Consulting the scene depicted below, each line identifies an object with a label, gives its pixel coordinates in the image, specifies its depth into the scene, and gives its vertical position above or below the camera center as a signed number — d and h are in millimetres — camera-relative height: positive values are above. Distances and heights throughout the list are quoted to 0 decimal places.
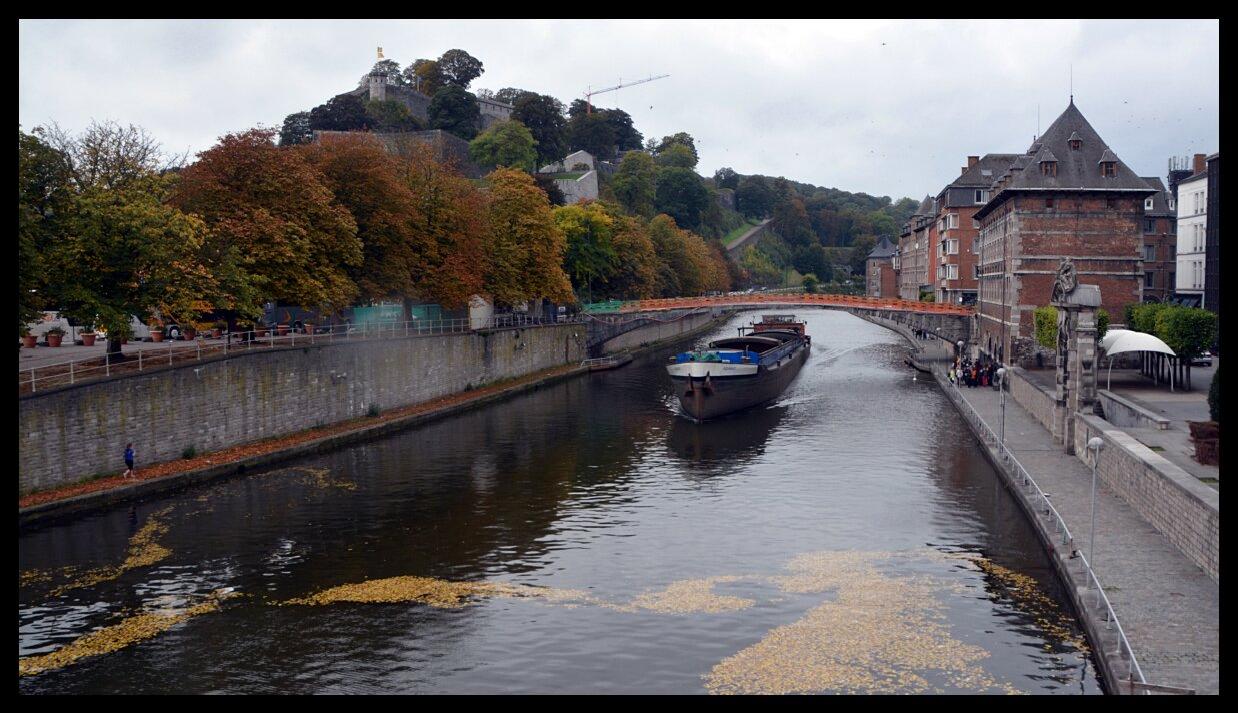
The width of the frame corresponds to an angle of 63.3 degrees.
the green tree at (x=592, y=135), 194000 +35413
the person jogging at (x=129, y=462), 35469 -4921
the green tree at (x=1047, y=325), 57062 -663
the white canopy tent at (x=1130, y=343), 46906 -1486
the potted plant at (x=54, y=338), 53656 -777
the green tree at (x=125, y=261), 35469 +2268
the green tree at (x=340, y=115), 137500 +28299
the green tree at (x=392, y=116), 156125 +32250
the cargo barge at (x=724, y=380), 56988 -3786
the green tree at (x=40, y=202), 33125 +4294
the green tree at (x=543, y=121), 158625 +31410
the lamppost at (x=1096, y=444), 25156 -3290
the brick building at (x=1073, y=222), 62094 +5723
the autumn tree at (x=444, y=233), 61906 +5486
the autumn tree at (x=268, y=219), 45094 +4824
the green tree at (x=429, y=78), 187125 +45583
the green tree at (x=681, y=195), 190000 +23268
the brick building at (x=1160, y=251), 87875 +5412
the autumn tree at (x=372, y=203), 54906 +6533
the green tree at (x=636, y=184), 162375 +21679
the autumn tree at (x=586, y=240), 94250 +7568
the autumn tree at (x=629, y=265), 107750 +5701
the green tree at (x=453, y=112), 158125 +32780
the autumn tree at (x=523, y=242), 73250 +5861
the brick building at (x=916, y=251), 133500 +9424
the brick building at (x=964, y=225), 102438 +9200
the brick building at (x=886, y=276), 188975 +7470
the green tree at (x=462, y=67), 184375 +46451
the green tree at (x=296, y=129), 141625 +27664
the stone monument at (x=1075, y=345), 38375 -1239
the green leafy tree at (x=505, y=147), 139125 +23993
